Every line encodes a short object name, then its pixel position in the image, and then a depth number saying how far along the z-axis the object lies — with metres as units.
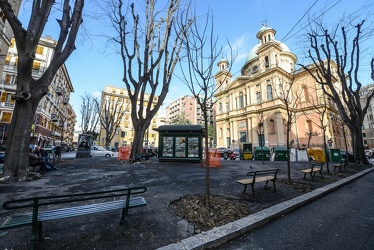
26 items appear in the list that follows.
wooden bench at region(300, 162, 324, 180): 7.20
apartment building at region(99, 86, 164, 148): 50.31
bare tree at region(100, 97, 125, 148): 28.22
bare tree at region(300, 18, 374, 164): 13.41
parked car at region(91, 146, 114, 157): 21.44
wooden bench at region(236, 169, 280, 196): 4.73
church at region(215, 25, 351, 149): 32.09
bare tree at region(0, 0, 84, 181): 5.60
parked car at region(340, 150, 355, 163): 16.52
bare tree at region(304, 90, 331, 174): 30.94
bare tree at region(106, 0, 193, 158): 12.17
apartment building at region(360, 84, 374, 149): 54.62
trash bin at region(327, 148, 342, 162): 16.48
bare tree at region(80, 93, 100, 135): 26.92
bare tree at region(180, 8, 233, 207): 4.46
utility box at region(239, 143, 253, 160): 20.12
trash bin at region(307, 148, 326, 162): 16.70
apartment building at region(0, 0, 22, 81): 12.74
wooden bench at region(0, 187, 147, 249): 2.11
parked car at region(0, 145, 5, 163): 11.26
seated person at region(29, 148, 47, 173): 7.07
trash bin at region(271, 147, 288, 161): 17.66
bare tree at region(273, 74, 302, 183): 32.28
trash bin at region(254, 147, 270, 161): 19.14
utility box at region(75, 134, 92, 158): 17.41
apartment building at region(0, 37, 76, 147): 24.23
